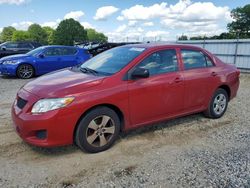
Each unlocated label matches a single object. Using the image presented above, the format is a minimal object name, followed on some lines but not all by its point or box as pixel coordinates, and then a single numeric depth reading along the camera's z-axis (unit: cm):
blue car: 773
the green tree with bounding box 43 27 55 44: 7185
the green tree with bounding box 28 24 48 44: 6811
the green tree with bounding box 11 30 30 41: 6758
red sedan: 254
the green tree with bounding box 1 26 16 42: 7665
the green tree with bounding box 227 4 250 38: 4434
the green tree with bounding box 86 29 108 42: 8163
